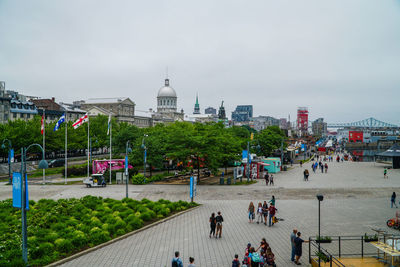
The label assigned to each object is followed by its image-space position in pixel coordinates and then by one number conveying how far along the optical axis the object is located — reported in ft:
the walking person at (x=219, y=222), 60.49
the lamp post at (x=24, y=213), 46.01
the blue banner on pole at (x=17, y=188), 46.85
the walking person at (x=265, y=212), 70.18
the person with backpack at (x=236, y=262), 41.52
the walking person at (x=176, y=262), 41.53
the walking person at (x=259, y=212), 70.95
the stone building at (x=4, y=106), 257.75
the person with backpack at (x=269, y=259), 45.60
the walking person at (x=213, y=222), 60.39
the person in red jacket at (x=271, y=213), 68.64
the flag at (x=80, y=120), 126.93
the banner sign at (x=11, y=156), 141.85
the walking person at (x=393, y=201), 85.40
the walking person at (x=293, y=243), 48.98
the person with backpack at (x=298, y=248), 48.16
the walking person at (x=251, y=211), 71.46
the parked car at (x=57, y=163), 205.84
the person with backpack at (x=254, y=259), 43.52
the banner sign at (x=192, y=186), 85.76
